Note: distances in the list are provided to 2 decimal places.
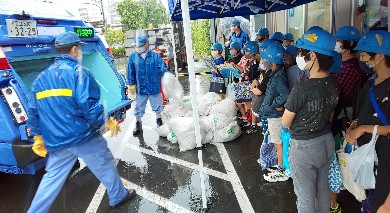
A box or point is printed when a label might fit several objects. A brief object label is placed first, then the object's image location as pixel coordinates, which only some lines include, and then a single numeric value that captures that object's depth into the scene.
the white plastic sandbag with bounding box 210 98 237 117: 5.48
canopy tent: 3.21
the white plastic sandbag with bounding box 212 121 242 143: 5.16
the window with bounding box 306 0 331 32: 5.81
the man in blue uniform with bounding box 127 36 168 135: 5.72
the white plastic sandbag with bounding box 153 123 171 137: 5.65
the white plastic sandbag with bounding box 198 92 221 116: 5.98
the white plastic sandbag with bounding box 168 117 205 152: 4.99
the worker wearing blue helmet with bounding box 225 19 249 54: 7.79
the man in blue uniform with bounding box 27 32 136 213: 2.84
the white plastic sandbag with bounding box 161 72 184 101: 5.67
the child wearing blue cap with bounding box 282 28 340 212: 2.21
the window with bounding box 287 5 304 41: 7.45
